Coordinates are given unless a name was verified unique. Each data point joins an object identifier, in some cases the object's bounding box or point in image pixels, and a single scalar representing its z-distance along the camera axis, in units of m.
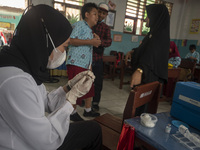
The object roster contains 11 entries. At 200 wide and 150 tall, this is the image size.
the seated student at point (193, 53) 5.48
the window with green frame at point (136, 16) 5.46
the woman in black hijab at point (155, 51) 1.32
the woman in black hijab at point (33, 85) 0.65
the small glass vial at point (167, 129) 0.80
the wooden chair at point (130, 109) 0.97
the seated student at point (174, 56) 3.17
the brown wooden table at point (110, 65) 4.12
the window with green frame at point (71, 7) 4.28
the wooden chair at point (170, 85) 3.03
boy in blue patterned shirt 1.82
